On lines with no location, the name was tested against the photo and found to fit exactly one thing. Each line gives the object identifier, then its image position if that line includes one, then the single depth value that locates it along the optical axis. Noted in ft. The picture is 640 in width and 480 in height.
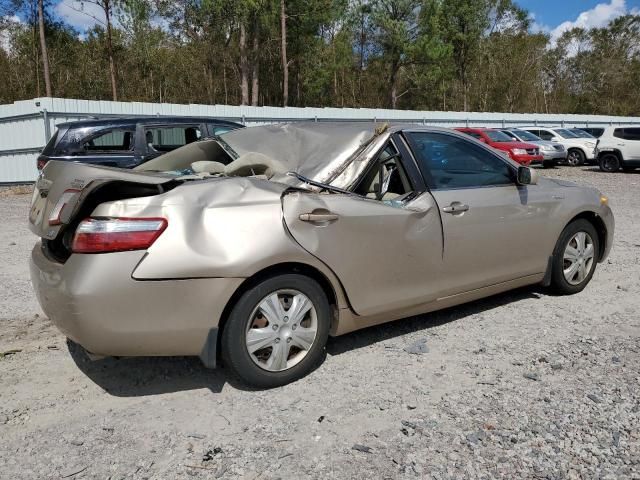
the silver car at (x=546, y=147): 70.69
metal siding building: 50.42
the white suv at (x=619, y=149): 62.95
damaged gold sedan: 9.43
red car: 65.21
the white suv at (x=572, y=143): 74.49
